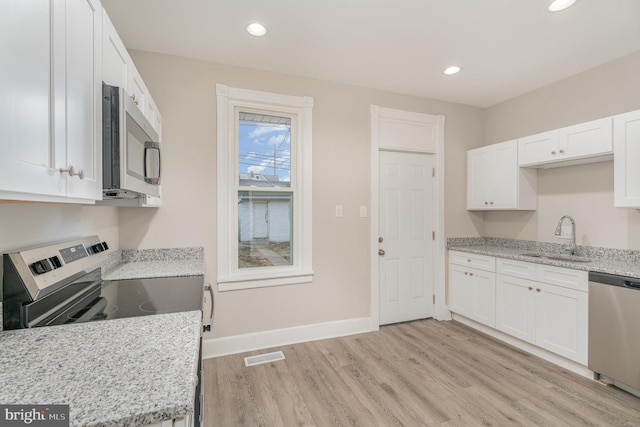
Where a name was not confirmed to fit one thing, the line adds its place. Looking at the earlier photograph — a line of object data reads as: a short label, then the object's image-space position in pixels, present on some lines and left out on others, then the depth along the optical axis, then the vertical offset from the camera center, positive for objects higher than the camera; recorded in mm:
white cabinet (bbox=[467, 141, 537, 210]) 3182 +379
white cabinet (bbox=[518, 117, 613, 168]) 2457 +630
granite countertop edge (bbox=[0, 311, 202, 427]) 653 -436
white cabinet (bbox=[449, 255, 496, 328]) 3117 -877
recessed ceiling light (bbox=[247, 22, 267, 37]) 2183 +1405
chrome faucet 2883 -206
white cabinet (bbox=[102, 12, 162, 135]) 1292 +751
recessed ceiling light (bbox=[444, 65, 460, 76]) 2834 +1416
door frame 3314 +627
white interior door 3439 -283
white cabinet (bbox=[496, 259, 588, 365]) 2379 -851
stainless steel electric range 1092 -392
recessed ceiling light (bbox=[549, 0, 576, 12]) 1916 +1392
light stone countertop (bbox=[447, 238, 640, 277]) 2297 -412
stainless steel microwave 1181 +296
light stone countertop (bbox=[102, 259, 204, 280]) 1952 -414
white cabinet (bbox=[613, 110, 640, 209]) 2238 +425
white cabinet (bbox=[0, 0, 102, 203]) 693 +324
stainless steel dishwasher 2068 -859
